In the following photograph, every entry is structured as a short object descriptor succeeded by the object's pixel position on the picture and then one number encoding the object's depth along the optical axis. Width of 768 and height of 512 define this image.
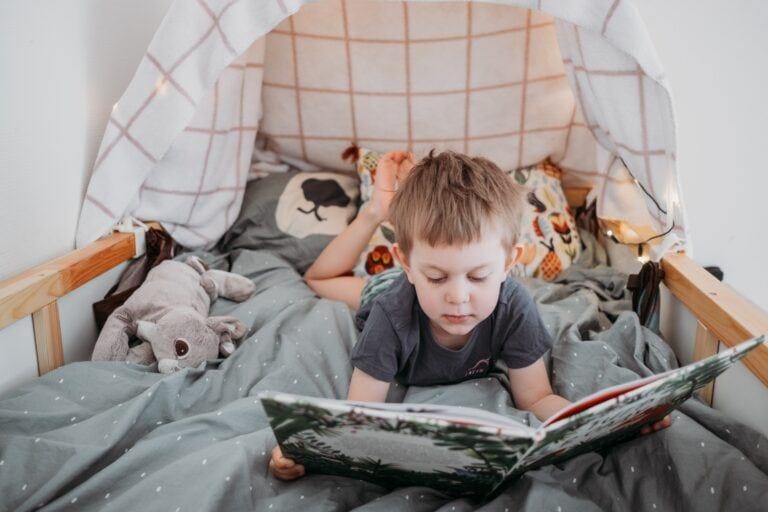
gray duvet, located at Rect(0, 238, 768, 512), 0.76
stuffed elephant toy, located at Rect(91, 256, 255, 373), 1.09
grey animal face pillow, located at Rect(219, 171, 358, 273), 1.57
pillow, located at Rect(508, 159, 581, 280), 1.51
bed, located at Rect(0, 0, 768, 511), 0.78
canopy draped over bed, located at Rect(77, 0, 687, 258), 1.21
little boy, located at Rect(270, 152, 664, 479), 0.87
